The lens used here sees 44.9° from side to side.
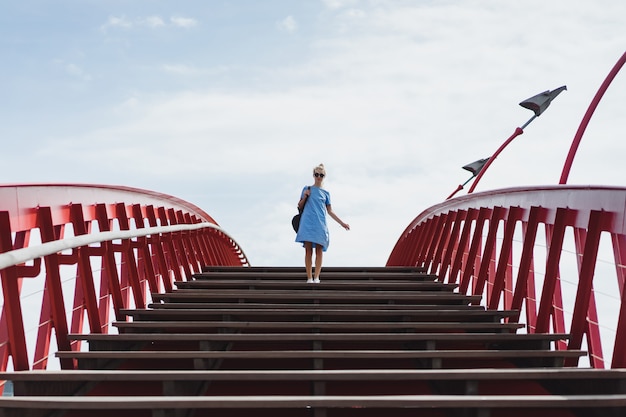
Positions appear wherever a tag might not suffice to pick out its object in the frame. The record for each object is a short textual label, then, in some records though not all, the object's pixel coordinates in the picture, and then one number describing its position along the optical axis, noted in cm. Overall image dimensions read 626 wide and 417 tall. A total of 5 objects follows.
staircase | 383
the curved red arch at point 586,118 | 985
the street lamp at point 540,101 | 1303
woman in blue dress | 956
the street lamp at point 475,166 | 1795
